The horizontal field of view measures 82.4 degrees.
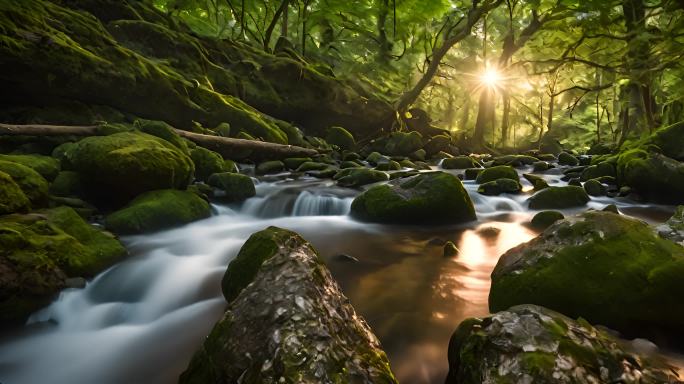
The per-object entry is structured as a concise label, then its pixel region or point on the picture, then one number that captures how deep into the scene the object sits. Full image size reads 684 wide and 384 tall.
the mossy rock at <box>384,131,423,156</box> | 15.41
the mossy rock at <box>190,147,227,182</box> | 8.20
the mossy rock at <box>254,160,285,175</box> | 10.38
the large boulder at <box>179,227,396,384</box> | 1.79
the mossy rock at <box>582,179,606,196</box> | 8.69
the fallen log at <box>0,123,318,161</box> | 6.71
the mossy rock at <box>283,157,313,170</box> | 11.16
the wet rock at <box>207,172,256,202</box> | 7.55
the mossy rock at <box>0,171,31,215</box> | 3.96
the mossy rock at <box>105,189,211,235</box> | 5.26
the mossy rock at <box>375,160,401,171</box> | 11.51
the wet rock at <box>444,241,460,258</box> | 4.95
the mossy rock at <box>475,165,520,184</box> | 9.69
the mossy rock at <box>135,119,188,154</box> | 7.53
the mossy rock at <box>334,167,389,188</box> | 9.14
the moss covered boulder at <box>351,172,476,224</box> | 6.13
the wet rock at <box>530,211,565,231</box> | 6.09
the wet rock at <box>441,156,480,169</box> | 13.44
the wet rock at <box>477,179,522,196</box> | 8.92
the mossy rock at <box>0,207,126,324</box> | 3.12
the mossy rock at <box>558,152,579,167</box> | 15.18
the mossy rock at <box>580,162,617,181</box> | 10.37
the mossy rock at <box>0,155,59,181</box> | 5.68
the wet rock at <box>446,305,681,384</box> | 1.79
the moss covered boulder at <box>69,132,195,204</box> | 5.64
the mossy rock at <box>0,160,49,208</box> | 4.57
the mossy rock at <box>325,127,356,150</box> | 15.05
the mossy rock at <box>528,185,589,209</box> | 7.62
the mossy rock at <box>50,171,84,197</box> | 5.73
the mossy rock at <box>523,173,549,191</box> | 9.41
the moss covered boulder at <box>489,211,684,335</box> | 2.72
